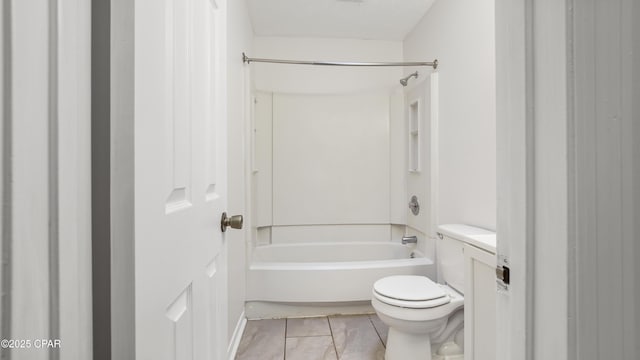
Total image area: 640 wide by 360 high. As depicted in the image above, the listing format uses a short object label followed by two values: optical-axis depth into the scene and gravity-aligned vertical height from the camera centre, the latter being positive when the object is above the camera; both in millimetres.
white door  480 +1
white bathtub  2316 -749
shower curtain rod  2338 +899
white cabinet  1288 -556
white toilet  1605 -703
